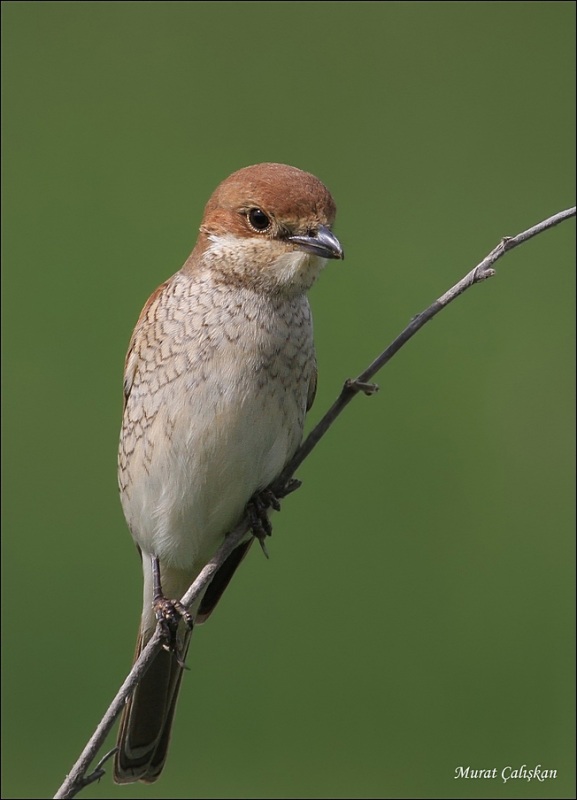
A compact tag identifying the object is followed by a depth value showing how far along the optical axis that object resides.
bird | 6.31
